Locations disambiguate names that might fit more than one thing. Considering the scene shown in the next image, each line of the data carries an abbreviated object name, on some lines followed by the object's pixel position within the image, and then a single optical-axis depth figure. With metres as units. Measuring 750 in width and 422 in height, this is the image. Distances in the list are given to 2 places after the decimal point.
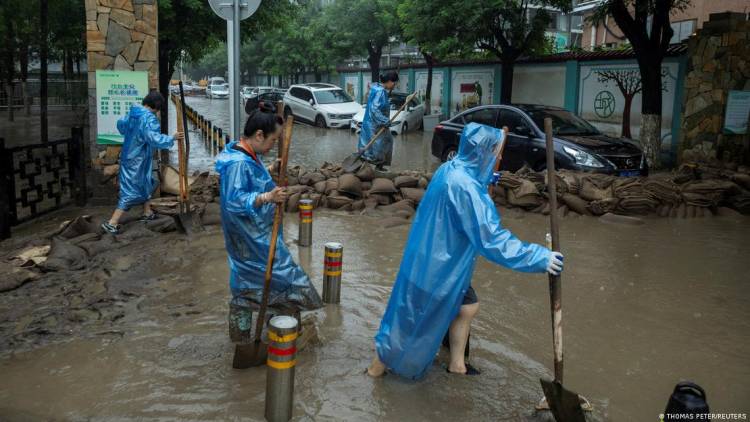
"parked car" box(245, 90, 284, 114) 27.75
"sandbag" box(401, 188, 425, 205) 8.78
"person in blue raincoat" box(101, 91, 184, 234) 6.72
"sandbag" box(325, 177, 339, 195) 9.07
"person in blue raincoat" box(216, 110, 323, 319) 3.69
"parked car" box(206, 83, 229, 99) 47.00
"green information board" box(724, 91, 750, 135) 11.84
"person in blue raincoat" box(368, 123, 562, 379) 3.36
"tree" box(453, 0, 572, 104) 15.99
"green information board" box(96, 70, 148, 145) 8.22
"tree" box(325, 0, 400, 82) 25.61
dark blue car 9.53
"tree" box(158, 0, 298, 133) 13.24
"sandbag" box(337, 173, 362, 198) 8.97
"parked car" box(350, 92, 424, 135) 20.83
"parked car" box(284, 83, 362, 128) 22.80
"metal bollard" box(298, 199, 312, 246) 6.62
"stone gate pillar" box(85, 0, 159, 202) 8.27
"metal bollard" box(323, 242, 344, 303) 5.07
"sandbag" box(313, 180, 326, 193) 9.05
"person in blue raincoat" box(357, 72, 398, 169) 9.80
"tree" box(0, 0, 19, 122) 16.78
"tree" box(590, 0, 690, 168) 11.68
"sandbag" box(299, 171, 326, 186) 9.27
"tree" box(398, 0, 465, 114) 16.94
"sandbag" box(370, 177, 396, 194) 8.91
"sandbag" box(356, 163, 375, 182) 9.26
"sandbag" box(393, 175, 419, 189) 9.02
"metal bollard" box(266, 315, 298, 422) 3.11
